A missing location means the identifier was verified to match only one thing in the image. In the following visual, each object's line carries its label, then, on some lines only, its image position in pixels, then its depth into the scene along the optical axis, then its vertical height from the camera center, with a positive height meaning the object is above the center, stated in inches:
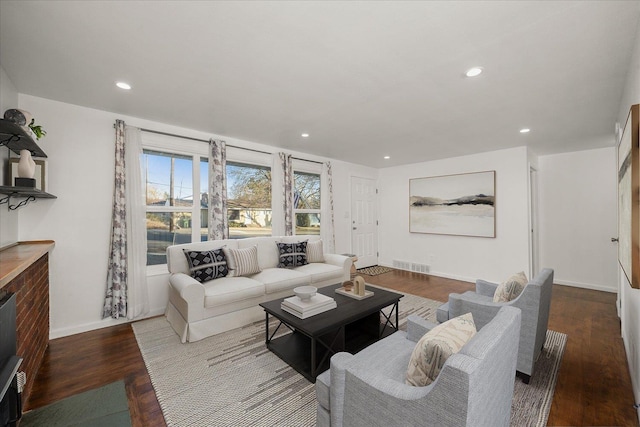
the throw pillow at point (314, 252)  161.2 -22.0
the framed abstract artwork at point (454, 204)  187.3 +8.0
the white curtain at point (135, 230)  122.0 -5.6
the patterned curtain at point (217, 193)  147.5 +13.4
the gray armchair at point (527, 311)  75.4 -28.4
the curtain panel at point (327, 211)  208.5 +4.0
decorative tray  104.0 -31.3
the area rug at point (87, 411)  64.8 -49.4
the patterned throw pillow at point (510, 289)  82.4 -23.3
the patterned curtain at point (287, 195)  179.9 +14.7
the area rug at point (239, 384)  66.1 -49.1
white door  235.1 -5.7
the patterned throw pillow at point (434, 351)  42.8 -22.1
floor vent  220.7 -43.8
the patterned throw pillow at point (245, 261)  129.8 -22.0
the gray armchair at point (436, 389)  32.2 -26.1
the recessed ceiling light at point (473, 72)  82.6 +45.2
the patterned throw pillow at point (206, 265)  119.3 -21.9
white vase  84.5 +17.1
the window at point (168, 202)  134.4 +8.3
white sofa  103.8 -32.0
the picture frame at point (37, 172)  88.5 +16.5
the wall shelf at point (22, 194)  78.4 +8.4
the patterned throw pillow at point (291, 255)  150.3 -22.1
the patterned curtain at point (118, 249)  117.3 -13.7
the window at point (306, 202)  200.1 +10.7
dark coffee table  81.8 -44.3
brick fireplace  65.3 -23.9
